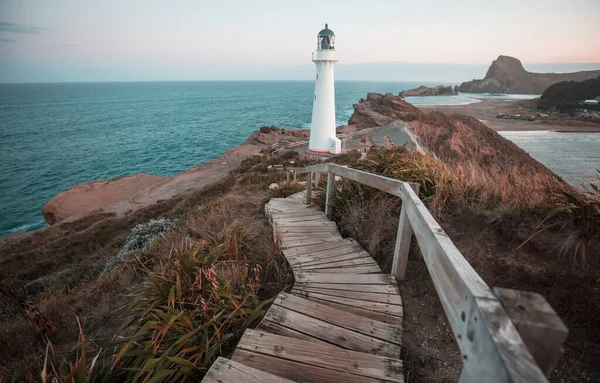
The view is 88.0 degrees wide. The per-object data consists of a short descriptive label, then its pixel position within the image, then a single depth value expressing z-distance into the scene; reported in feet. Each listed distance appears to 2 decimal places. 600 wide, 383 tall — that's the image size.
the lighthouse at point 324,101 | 69.67
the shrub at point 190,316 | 8.41
